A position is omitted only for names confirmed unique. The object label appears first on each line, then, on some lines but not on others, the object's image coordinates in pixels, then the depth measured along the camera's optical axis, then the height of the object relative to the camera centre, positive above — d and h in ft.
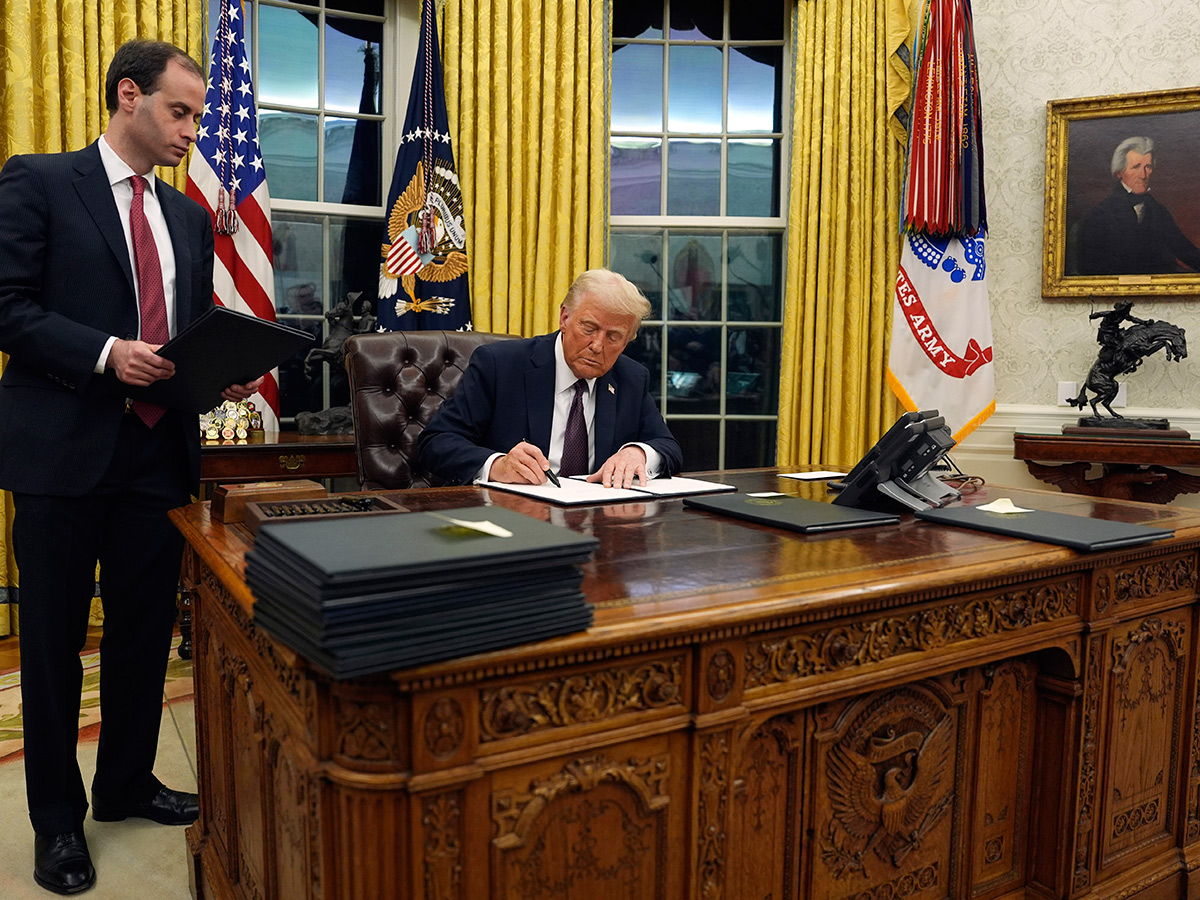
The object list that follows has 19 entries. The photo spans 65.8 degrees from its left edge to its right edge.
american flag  12.60 +2.35
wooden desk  3.55 -1.81
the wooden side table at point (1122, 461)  13.44 -1.45
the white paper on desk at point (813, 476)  8.40 -1.08
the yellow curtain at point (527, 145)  14.25 +3.29
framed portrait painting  14.69 +2.67
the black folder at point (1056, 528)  5.34 -1.02
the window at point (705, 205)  16.20 +2.69
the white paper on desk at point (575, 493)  6.68 -1.04
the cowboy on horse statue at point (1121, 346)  14.01 +0.26
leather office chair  9.83 -0.43
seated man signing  8.40 -0.45
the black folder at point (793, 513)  5.74 -1.01
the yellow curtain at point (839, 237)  15.28 +2.05
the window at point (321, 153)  14.43 +3.17
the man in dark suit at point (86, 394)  6.28 -0.32
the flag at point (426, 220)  13.71 +1.98
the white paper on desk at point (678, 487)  7.20 -1.05
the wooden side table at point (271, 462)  11.26 -1.37
